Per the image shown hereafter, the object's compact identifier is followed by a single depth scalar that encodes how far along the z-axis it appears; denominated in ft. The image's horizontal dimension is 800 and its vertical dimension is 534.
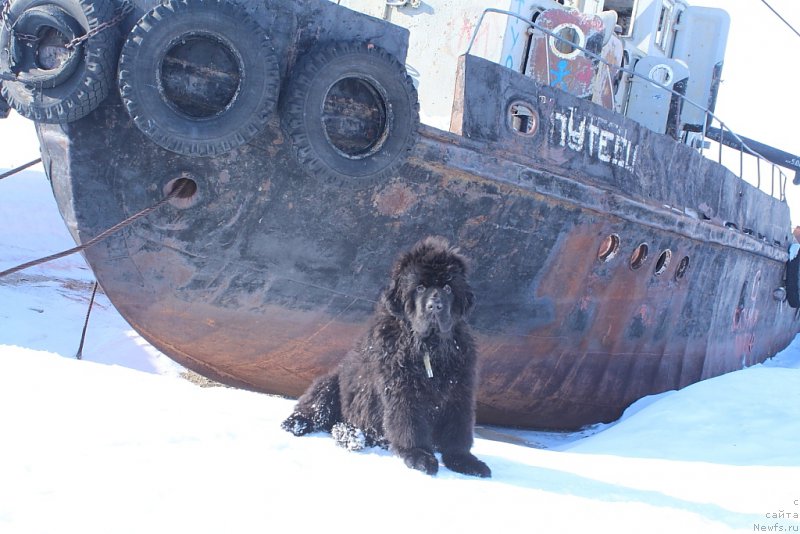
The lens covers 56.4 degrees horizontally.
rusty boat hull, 13.57
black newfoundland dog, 10.29
